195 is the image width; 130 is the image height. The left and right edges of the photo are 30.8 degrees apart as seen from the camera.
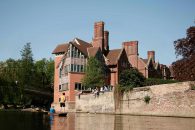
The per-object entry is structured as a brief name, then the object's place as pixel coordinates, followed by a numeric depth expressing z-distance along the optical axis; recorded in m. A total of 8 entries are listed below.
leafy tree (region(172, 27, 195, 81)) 38.44
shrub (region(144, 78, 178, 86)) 63.12
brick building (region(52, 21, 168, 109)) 70.62
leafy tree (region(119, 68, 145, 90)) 60.06
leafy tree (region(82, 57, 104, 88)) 64.75
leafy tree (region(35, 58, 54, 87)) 104.00
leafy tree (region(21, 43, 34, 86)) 96.36
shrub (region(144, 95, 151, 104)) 40.92
